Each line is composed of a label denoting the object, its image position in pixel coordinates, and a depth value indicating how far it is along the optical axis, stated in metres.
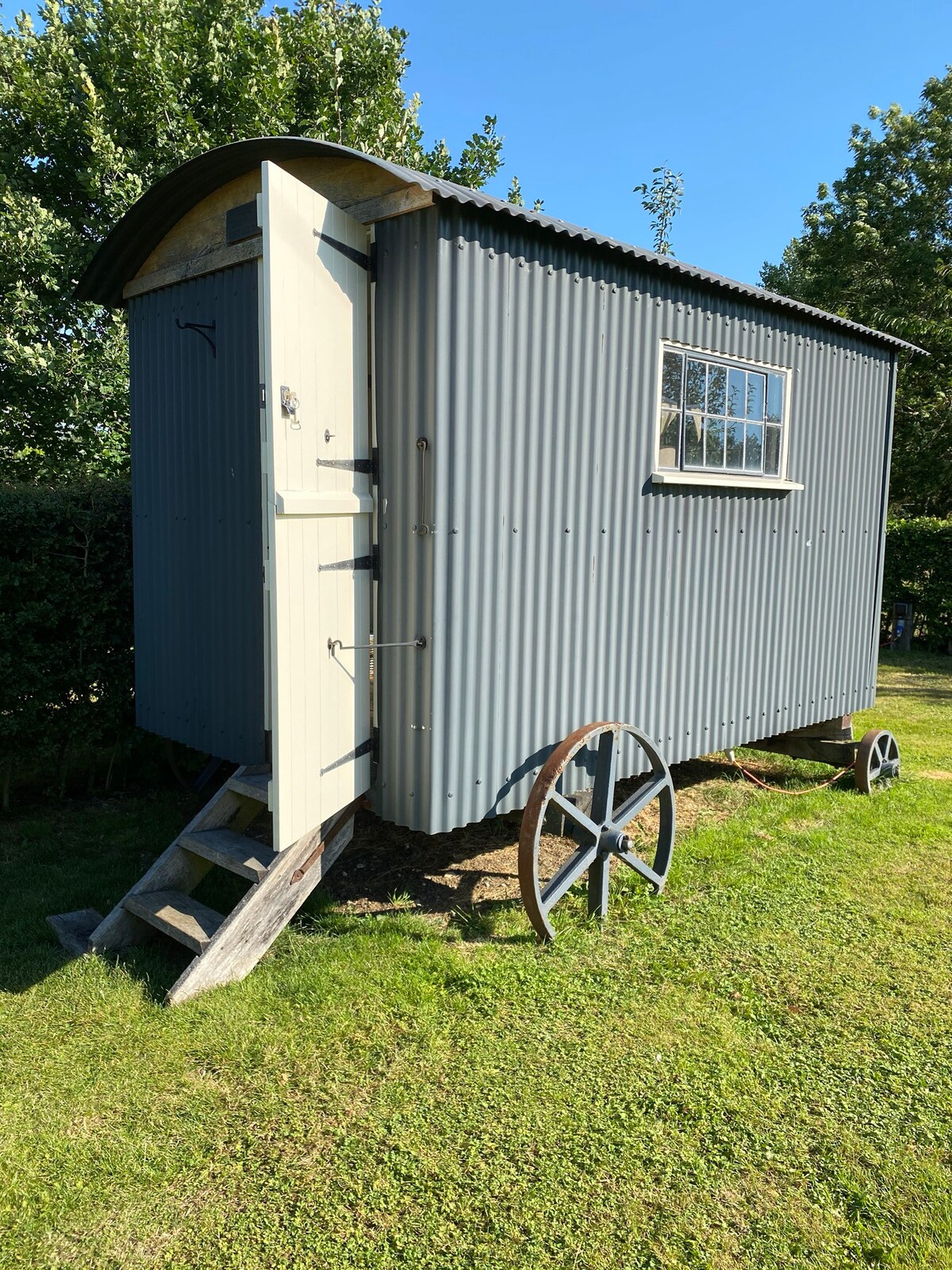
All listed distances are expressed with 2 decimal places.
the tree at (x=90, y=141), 9.99
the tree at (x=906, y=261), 17.88
